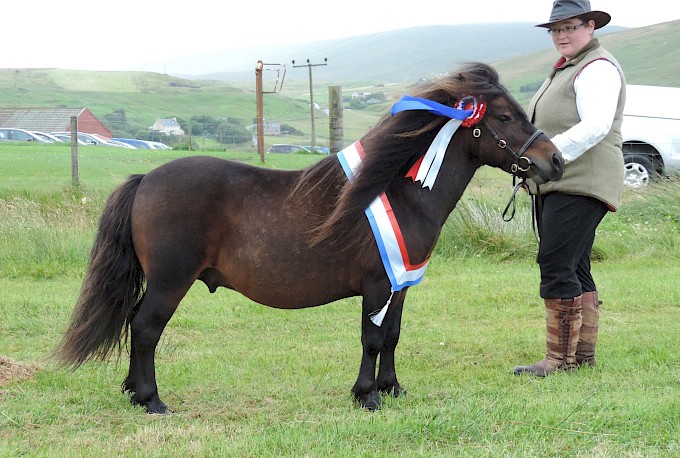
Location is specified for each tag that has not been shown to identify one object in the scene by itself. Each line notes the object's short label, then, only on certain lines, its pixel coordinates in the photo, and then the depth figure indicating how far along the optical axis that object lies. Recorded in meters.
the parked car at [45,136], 32.05
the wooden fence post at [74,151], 11.38
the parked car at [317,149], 31.69
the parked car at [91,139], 33.17
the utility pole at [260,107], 14.73
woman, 4.89
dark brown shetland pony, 4.43
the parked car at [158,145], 30.20
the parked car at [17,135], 30.50
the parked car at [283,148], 32.84
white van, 12.88
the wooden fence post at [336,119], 9.88
